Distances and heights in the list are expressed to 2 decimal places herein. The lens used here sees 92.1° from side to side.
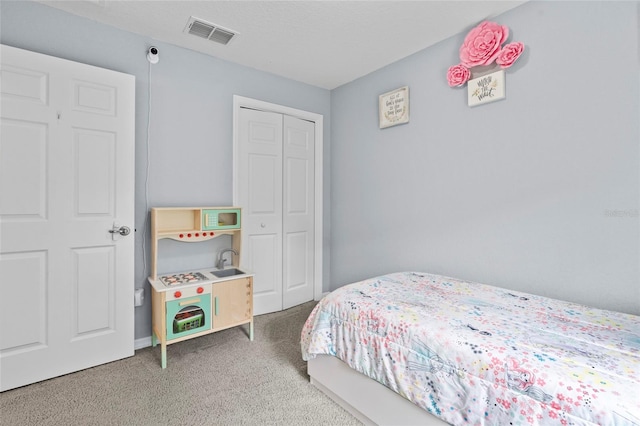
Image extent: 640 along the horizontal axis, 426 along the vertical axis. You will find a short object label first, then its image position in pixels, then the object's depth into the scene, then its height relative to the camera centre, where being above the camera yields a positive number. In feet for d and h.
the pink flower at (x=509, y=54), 6.72 +3.57
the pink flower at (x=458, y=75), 7.68 +3.54
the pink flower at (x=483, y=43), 6.98 +4.01
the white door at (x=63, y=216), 6.29 +0.01
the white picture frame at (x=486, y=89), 7.06 +2.99
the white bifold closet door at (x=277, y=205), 10.20 +0.38
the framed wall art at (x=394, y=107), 9.20 +3.33
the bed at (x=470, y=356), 3.30 -1.82
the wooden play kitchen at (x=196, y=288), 7.38 -1.82
